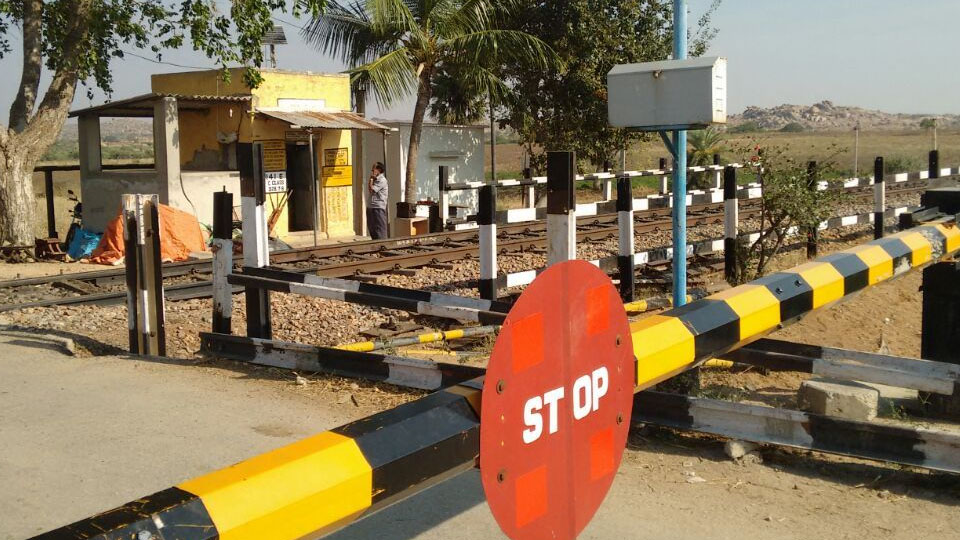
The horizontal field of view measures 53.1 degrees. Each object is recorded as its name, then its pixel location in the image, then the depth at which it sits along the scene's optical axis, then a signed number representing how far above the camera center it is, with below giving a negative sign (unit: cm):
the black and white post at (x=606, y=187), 2469 +28
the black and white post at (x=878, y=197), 1497 -11
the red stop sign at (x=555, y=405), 182 -41
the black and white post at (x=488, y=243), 880 -39
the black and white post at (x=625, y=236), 991 -40
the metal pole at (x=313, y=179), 1917 +51
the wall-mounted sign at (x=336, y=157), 2169 +108
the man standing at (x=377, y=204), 2005 +0
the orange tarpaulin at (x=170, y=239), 1552 -49
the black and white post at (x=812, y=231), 1161 -51
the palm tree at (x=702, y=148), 3266 +161
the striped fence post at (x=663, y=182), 2333 +34
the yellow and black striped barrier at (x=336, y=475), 140 -44
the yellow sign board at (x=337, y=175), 2154 +67
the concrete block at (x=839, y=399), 495 -109
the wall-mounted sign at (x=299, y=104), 2086 +224
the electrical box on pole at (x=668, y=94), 522 +56
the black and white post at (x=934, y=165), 1852 +47
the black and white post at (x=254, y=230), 647 -16
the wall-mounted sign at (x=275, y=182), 1829 +47
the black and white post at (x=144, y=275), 706 -48
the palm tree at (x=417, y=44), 2308 +394
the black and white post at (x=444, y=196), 1885 +12
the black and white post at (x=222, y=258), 655 -35
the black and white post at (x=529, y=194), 2220 +15
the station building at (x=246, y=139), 1880 +131
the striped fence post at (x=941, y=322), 528 -74
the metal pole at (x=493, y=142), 2683 +170
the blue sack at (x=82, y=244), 1703 -58
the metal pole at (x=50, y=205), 2005 +15
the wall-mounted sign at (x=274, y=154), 2044 +112
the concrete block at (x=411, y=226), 2103 -51
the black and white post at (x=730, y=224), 1128 -35
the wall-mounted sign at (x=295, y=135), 2088 +154
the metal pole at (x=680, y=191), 608 +3
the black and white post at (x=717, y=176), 2335 +46
